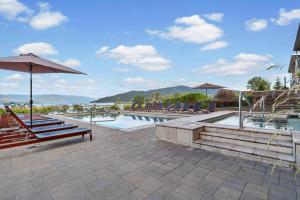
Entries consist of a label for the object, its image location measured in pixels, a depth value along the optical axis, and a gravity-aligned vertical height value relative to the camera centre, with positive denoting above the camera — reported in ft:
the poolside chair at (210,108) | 36.74 -1.64
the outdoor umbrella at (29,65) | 13.44 +3.57
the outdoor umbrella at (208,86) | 43.66 +4.06
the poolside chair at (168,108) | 43.65 -2.01
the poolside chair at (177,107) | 42.02 -1.67
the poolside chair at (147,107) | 48.56 -1.95
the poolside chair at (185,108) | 40.30 -1.81
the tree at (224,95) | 54.49 +2.11
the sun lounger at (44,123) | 18.06 -2.66
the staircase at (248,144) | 11.12 -3.54
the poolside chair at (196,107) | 38.32 -1.50
